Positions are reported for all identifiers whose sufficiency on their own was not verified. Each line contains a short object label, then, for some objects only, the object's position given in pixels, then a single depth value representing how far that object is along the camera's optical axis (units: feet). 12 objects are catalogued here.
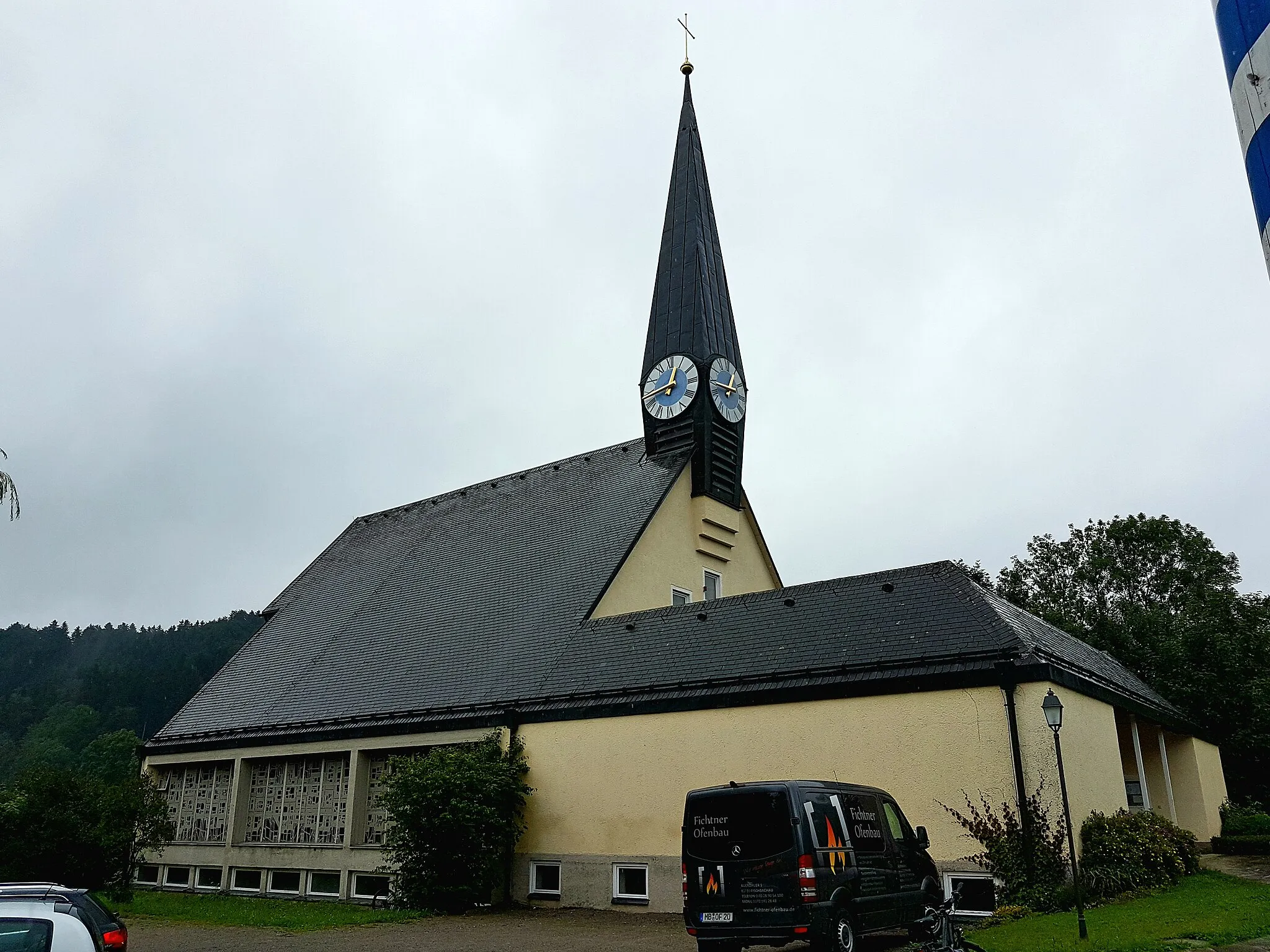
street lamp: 41.11
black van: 34.53
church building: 49.98
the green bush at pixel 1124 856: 44.93
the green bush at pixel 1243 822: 77.71
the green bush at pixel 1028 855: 43.93
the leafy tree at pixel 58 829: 70.08
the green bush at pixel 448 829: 58.29
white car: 20.33
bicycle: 28.94
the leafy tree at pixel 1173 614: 100.07
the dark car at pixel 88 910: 21.52
